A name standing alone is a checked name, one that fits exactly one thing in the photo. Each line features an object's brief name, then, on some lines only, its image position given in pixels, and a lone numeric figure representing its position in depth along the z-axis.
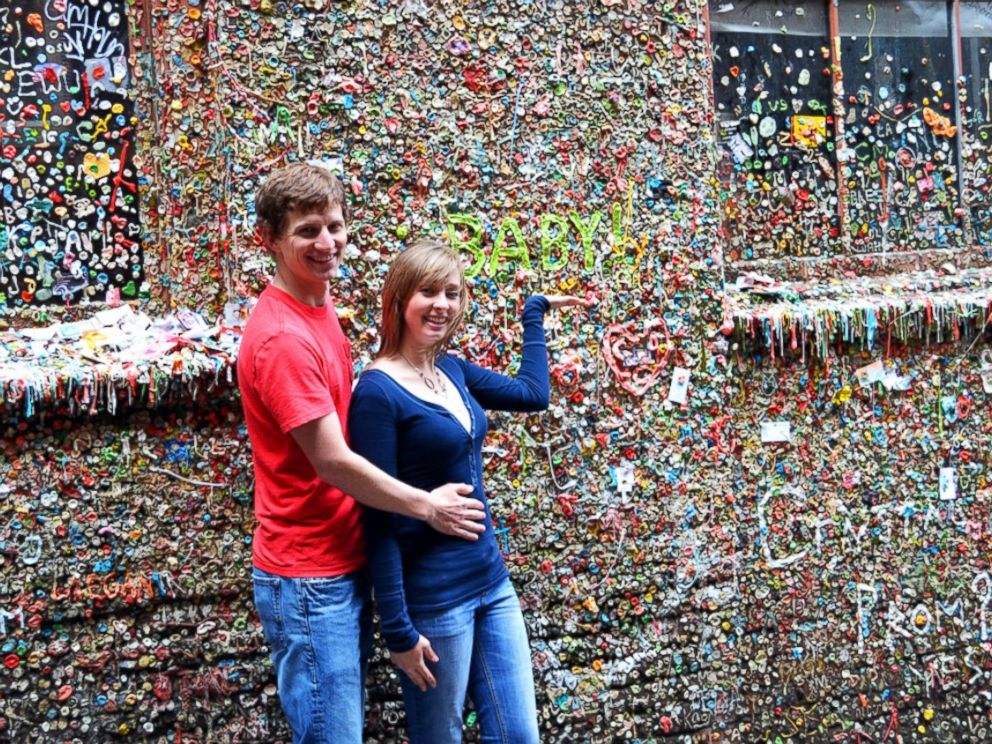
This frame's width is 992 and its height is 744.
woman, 2.82
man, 2.74
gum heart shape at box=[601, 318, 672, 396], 3.92
